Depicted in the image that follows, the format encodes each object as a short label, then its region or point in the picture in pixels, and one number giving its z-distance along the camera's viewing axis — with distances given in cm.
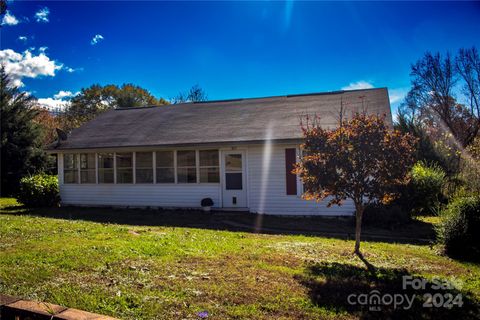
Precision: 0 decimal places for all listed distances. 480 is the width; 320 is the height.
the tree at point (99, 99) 4580
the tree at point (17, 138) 2197
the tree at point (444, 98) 3016
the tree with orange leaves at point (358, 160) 668
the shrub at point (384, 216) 1093
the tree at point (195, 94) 4328
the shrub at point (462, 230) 723
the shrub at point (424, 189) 1243
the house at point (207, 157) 1315
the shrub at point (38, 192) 1595
